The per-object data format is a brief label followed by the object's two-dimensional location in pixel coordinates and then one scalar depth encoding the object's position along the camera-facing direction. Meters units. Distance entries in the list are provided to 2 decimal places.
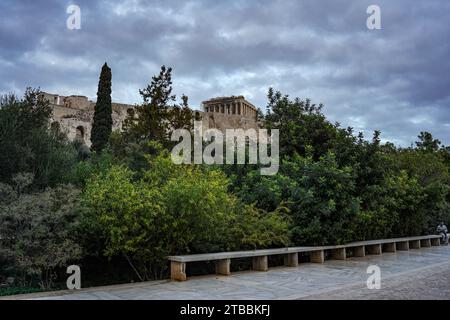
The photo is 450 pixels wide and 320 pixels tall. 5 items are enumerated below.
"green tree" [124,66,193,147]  16.23
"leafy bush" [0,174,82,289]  6.80
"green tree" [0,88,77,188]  8.73
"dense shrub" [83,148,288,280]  7.38
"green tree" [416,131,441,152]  31.24
